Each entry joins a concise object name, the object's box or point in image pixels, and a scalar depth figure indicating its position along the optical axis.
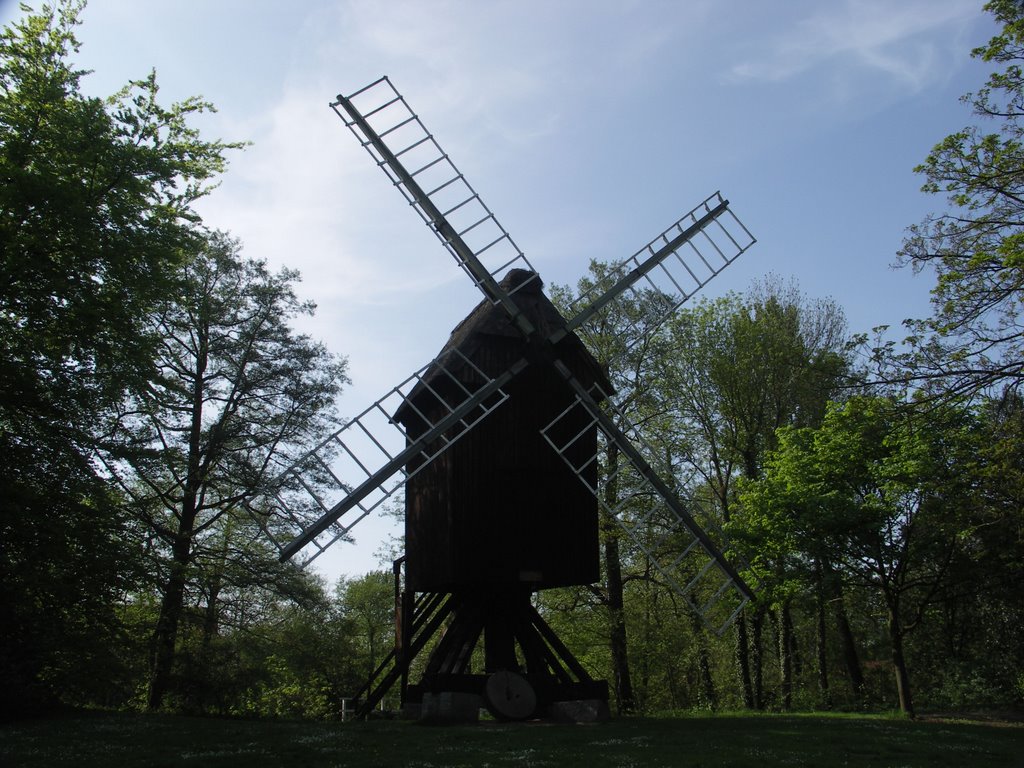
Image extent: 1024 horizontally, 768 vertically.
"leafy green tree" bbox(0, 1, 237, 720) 13.84
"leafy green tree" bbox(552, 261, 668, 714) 25.23
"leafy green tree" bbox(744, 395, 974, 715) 19.28
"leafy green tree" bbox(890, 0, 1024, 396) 13.32
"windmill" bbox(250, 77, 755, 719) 15.31
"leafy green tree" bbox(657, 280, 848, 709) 28.89
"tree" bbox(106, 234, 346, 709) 21.52
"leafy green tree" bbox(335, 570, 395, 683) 44.00
